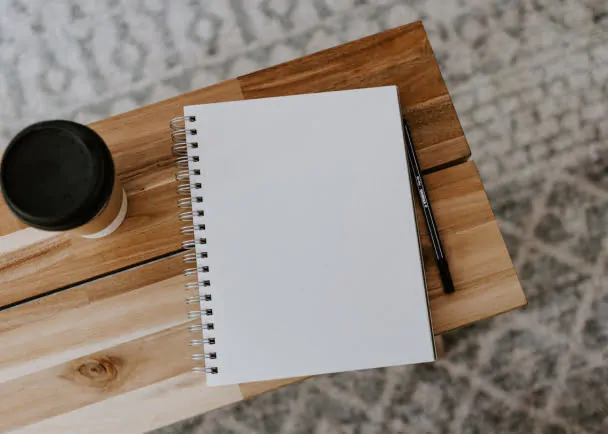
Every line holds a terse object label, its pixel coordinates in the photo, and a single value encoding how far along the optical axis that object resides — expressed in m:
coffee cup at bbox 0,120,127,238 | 0.52
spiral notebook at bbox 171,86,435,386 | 0.61
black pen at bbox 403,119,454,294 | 0.65
